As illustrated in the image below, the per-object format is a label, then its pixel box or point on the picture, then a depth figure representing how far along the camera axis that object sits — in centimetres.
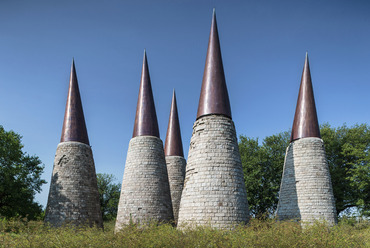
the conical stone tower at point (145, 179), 1249
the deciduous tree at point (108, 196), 3484
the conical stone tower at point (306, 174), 1245
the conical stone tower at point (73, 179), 1307
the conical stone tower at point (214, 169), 855
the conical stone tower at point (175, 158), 1722
